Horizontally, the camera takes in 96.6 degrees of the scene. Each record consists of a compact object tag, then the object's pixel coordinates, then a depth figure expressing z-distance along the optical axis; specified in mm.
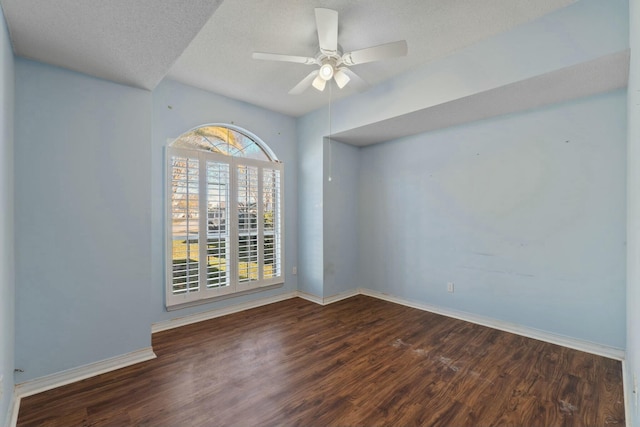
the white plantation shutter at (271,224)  3865
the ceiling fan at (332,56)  1917
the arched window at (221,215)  3090
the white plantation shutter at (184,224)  3070
